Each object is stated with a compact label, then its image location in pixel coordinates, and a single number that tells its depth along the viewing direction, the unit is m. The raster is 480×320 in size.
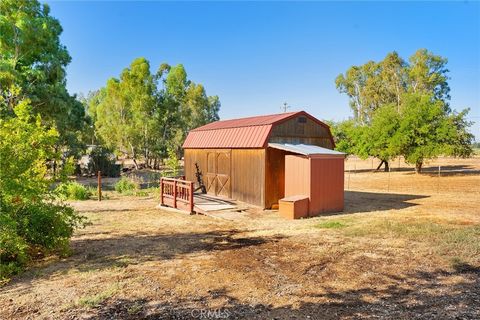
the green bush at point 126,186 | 20.63
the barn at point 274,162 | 13.03
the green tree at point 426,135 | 29.06
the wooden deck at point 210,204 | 13.52
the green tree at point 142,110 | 38.59
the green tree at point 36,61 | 20.95
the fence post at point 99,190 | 16.89
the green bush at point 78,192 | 17.52
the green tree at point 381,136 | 31.64
